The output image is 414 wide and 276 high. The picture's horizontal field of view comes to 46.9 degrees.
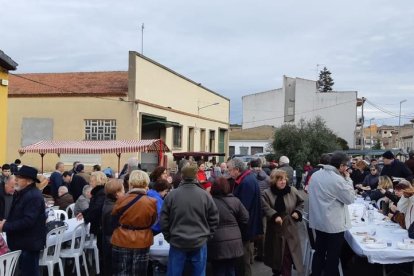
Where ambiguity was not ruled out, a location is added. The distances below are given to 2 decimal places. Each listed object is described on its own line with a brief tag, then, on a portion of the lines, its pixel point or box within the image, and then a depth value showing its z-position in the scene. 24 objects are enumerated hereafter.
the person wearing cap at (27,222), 5.27
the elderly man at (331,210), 6.20
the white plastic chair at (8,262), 4.90
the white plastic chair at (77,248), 7.02
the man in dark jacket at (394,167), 10.65
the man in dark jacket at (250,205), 6.40
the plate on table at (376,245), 5.77
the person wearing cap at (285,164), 11.64
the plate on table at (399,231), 6.86
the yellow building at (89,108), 24.00
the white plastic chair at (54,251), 6.49
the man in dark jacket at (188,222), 5.20
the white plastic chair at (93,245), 7.49
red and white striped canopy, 16.84
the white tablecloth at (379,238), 5.61
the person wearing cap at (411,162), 12.67
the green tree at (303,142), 33.41
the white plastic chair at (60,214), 8.40
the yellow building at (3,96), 14.19
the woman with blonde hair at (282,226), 6.63
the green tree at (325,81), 87.09
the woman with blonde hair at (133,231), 5.41
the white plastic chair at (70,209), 9.11
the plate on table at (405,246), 5.68
